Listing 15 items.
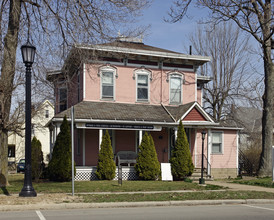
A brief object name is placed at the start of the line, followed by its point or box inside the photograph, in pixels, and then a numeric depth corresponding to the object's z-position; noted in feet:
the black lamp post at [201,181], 60.40
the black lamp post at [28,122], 39.52
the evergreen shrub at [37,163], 60.39
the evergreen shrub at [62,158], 61.11
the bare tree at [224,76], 115.03
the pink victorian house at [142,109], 70.74
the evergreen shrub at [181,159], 68.54
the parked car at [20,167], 121.13
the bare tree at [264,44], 72.05
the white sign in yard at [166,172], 67.31
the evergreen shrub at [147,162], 66.90
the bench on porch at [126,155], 73.77
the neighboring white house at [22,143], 159.53
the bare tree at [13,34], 50.72
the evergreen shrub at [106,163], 65.51
